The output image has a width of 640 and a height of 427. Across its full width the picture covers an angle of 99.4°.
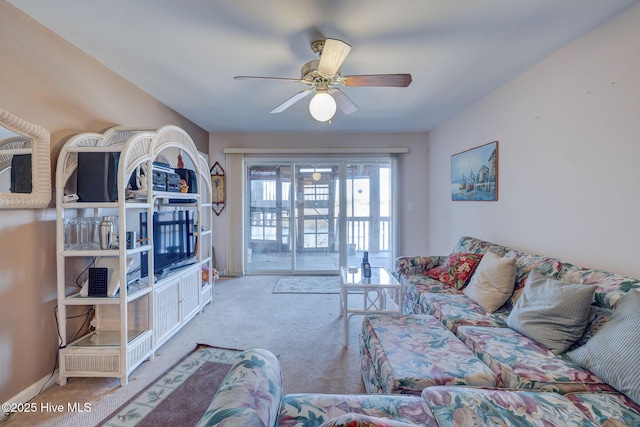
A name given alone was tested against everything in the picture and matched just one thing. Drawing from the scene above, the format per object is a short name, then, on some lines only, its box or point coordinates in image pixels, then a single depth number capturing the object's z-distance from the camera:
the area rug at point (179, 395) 1.56
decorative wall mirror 1.55
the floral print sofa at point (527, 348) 1.21
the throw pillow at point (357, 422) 0.60
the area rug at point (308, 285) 3.77
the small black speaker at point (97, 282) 1.88
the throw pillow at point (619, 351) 1.15
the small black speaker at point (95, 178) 1.90
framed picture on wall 2.86
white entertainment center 1.83
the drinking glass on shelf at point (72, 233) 1.89
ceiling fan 1.72
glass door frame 4.56
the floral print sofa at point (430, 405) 0.94
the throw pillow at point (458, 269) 2.52
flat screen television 2.23
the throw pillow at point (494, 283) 2.07
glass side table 2.37
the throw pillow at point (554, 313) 1.48
